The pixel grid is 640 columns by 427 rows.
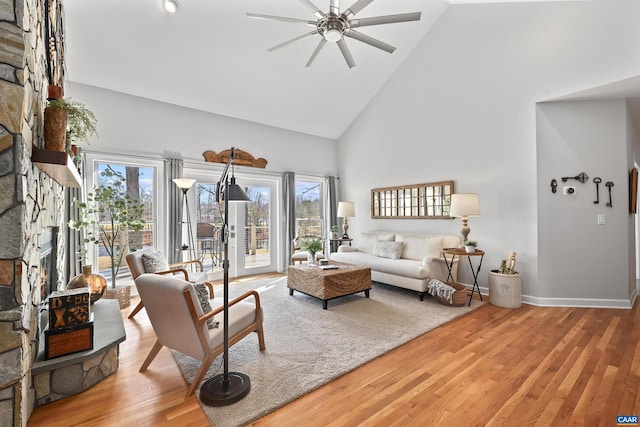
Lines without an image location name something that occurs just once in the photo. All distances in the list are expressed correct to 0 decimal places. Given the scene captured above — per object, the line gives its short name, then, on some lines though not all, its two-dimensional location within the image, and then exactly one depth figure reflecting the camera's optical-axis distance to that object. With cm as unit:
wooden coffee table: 370
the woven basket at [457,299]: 377
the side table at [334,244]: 654
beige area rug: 199
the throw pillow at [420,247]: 461
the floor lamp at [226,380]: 192
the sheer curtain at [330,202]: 675
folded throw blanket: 377
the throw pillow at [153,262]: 345
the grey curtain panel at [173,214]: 460
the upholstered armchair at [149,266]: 331
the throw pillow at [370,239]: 538
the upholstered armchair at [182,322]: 192
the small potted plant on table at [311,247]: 417
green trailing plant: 199
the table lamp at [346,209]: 609
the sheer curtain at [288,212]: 601
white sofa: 413
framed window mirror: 493
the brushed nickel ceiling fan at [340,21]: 259
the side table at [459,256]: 388
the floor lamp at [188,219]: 441
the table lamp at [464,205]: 397
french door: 562
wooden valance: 513
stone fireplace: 148
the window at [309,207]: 655
